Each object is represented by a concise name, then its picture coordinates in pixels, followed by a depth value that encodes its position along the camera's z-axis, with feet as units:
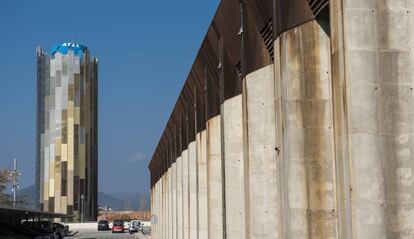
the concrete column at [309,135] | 43.04
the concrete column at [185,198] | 102.20
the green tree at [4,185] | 318.92
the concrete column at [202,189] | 85.92
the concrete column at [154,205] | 216.35
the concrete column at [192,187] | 92.89
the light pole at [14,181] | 334.42
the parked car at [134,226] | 326.73
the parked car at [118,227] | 330.34
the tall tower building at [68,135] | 443.32
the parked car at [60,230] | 249.26
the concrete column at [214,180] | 75.66
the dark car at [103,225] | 361.30
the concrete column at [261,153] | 54.19
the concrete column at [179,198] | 113.04
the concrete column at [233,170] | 66.44
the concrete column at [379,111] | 34.14
